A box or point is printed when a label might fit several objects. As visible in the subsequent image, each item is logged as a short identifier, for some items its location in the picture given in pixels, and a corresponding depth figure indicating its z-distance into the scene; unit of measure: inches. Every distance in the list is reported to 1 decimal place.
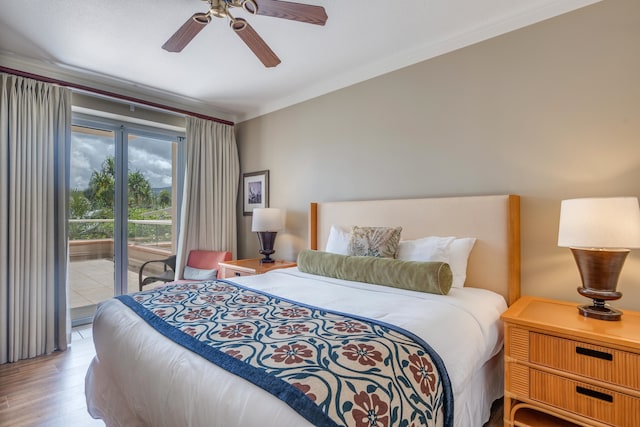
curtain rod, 108.0
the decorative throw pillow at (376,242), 92.3
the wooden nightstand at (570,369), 54.3
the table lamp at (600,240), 60.5
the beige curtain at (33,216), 104.3
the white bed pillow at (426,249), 86.0
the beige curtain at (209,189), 151.2
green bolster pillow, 74.7
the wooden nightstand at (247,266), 122.9
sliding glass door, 135.2
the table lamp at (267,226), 136.2
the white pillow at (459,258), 84.7
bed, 36.4
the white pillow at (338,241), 105.3
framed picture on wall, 157.4
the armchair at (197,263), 146.0
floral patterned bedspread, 34.6
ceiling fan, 67.2
